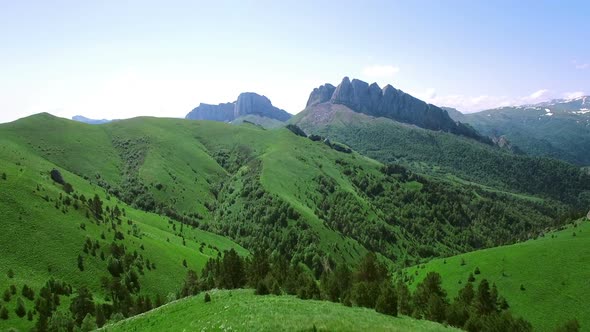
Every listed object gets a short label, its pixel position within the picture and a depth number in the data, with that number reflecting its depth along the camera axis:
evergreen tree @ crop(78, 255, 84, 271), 109.82
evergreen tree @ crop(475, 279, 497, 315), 81.88
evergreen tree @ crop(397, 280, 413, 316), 74.50
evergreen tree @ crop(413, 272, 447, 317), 73.19
